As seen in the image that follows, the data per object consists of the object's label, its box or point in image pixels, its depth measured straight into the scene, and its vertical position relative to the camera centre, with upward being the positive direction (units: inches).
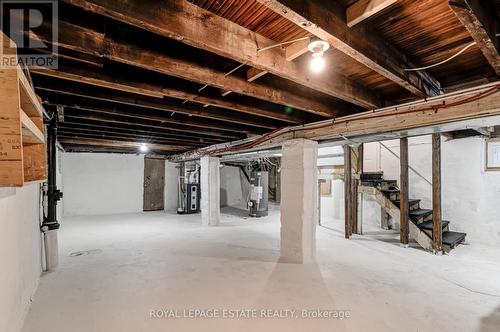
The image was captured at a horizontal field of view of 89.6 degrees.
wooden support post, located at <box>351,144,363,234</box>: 198.4 -17.1
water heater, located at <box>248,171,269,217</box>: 279.1 -29.4
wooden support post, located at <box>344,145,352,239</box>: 185.6 -16.5
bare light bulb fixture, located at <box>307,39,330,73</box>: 53.9 +25.9
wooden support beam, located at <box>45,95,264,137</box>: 97.8 +24.9
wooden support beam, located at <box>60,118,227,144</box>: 140.1 +23.9
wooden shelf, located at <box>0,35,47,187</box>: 36.4 +6.7
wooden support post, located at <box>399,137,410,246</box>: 162.9 -22.4
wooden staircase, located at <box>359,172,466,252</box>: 155.9 -31.5
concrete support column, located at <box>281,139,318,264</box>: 130.3 -17.7
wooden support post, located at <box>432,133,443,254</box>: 149.0 -17.2
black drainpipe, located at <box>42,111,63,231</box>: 115.2 -8.5
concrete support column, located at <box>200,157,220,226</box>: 229.1 -22.2
